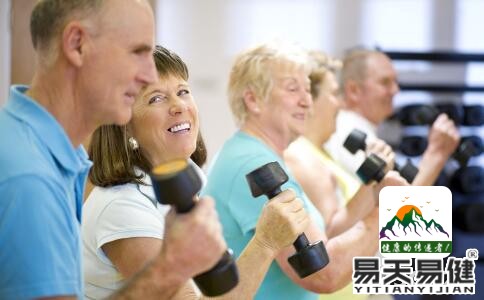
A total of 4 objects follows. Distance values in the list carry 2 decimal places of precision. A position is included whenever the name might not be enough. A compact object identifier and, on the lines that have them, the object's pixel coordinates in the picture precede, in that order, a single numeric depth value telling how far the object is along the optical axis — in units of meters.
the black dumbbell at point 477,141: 4.71
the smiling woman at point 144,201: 2.30
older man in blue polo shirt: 1.99
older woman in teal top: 2.68
